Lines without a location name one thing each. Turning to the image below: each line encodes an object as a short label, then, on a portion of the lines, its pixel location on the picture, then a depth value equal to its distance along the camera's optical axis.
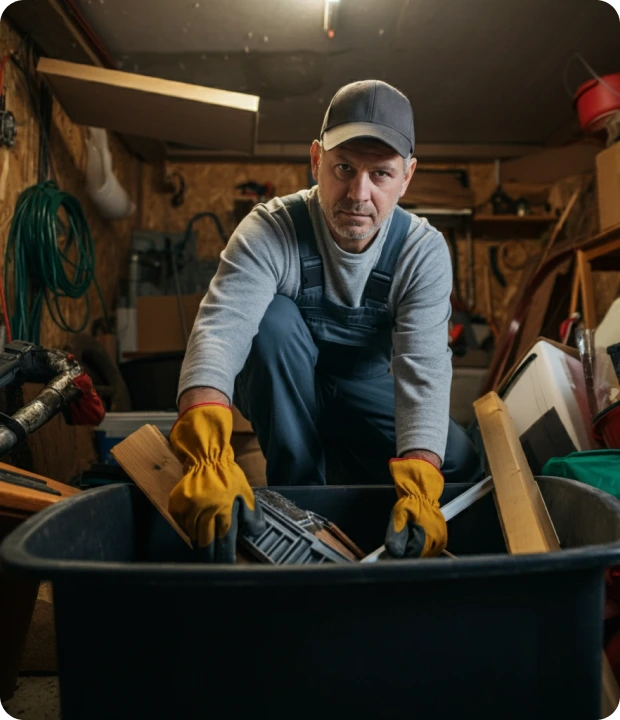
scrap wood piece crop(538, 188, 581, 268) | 2.85
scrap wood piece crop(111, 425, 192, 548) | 0.78
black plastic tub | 0.50
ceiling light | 2.07
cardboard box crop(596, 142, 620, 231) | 2.04
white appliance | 1.27
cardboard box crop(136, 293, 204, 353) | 3.04
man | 0.87
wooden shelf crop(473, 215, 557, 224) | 3.50
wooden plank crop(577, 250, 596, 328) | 2.19
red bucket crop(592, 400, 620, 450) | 1.08
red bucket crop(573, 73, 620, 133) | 2.17
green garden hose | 1.88
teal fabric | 0.91
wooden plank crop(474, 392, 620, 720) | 0.72
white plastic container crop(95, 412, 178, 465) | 1.96
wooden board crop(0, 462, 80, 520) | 0.78
